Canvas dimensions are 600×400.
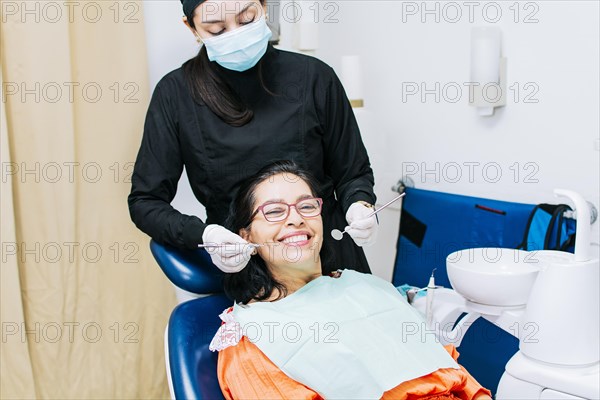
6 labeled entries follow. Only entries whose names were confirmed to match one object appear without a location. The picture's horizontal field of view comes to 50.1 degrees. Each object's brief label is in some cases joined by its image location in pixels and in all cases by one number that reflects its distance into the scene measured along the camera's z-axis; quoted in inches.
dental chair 53.0
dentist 59.3
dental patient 50.9
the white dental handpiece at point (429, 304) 59.9
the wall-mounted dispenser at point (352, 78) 88.8
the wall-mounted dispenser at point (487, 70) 75.8
